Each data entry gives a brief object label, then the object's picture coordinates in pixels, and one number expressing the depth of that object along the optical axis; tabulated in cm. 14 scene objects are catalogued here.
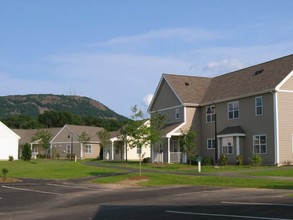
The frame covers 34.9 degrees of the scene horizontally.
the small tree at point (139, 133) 3259
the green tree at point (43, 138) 7862
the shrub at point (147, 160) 5288
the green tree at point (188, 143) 4138
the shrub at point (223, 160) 4047
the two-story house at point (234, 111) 3744
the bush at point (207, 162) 4247
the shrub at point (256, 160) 3638
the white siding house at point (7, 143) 6272
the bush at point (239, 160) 3991
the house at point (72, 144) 7750
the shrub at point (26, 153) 6137
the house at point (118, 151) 6343
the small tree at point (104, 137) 6650
